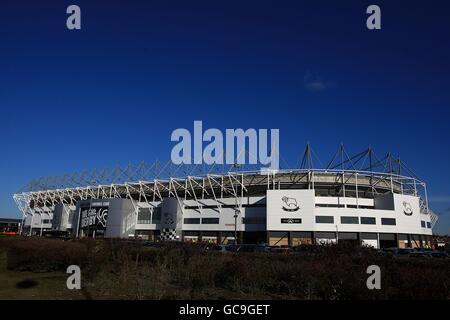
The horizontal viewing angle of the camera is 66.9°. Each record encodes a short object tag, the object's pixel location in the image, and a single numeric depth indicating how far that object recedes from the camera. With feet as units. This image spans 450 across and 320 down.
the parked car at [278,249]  138.39
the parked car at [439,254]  134.82
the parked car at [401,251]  144.21
